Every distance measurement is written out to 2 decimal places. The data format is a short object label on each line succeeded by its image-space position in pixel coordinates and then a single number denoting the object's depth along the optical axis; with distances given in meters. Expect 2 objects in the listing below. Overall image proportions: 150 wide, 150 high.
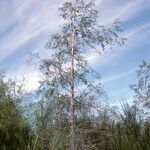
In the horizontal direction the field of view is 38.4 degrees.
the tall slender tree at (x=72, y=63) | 11.81
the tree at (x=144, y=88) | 12.55
